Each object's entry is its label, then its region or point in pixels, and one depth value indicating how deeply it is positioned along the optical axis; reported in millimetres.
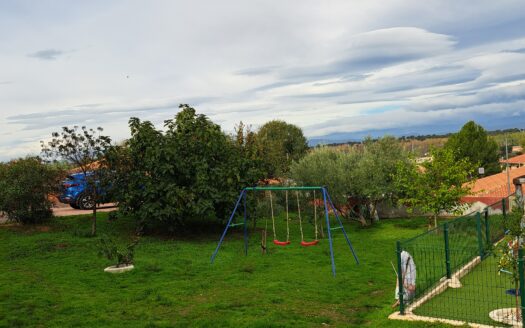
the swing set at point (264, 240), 15680
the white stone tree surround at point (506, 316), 9209
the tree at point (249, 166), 21109
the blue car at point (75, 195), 23406
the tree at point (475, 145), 49712
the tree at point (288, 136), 50656
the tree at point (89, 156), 19312
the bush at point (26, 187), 19047
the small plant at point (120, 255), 14367
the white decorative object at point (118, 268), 14180
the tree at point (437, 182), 21578
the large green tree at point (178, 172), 19438
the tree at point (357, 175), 24859
